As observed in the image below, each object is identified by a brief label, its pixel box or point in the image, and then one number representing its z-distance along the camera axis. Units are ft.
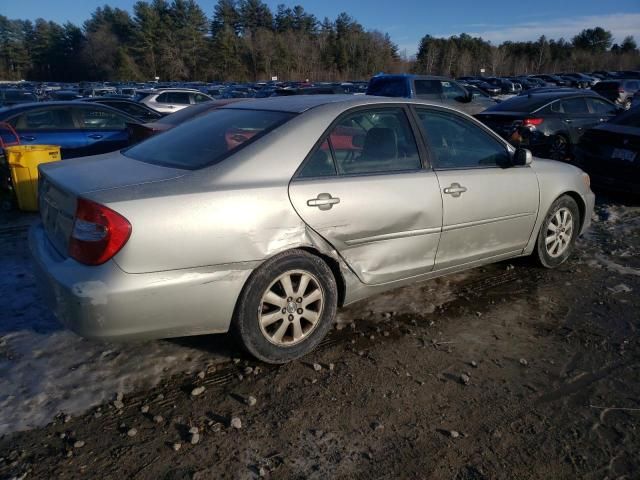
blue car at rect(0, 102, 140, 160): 26.58
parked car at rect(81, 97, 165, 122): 42.14
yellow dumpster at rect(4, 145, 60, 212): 20.83
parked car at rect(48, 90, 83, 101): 90.08
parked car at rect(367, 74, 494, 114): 37.78
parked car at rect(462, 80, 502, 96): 100.61
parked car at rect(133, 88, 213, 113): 51.75
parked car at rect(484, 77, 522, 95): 113.58
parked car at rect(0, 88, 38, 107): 63.41
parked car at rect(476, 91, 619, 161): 31.50
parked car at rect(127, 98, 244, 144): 23.71
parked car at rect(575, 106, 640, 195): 22.89
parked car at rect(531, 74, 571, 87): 143.03
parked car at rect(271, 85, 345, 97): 49.00
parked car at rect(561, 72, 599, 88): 135.89
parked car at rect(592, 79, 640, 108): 76.20
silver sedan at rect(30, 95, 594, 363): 8.62
